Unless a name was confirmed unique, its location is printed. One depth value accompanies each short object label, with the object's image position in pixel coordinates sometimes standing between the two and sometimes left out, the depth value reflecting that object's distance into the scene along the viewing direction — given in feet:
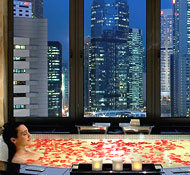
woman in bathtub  8.83
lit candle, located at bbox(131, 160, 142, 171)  6.54
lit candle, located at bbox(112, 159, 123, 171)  6.56
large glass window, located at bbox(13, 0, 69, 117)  13.79
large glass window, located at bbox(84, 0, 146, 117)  13.71
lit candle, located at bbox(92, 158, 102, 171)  6.60
